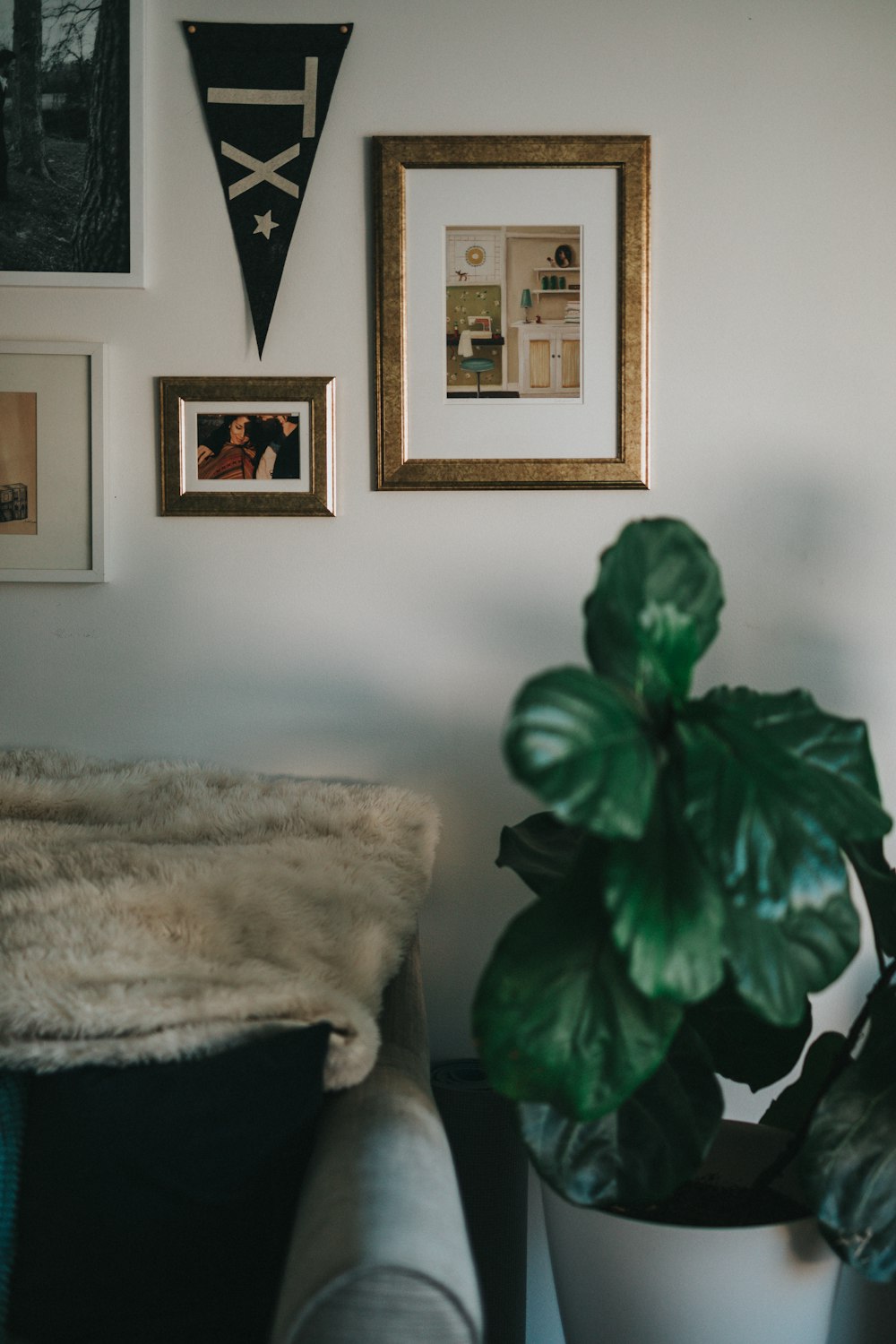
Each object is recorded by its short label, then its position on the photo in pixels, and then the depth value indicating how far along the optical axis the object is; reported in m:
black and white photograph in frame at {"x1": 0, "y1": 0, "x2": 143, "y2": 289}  1.54
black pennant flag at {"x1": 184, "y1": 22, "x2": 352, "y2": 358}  1.52
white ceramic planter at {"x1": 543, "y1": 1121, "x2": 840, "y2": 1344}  0.98
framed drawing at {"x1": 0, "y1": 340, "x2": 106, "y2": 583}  1.55
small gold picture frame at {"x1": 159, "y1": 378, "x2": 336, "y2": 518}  1.55
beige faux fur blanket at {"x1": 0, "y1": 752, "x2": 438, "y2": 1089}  0.94
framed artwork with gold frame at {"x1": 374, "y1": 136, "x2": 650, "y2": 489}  1.54
